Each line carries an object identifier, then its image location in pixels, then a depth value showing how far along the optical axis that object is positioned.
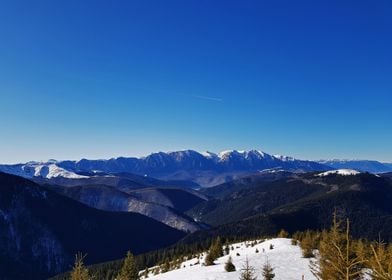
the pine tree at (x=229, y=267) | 50.75
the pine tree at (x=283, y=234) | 86.51
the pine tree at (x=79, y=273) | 36.94
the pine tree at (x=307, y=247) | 56.31
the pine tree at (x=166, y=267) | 73.18
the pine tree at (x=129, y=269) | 52.88
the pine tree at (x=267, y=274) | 41.66
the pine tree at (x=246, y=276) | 37.56
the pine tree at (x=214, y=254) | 59.80
